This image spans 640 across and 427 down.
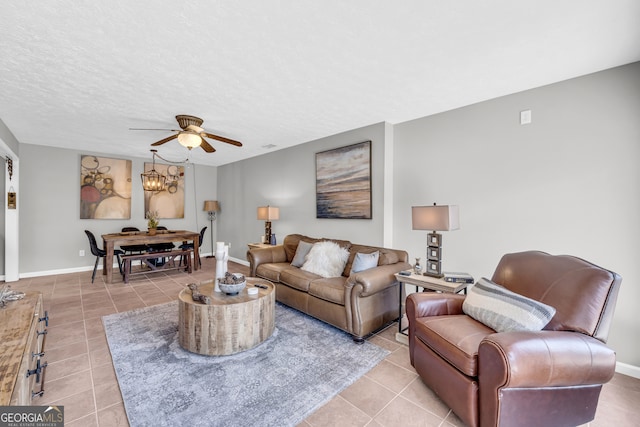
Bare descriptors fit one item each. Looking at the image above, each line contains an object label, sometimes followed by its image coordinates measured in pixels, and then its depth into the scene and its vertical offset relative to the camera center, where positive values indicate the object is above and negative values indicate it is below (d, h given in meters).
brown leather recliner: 1.41 -0.80
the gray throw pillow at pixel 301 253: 3.75 -0.57
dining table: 4.60 -0.48
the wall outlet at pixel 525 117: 2.66 +0.93
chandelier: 4.90 +0.54
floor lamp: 6.89 +0.09
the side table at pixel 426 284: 2.42 -0.66
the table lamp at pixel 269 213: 4.98 -0.01
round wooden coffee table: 2.33 -0.97
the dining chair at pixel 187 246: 5.57 -0.70
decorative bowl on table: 2.57 -0.68
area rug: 1.71 -1.25
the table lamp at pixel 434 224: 2.53 -0.11
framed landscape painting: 3.81 +0.45
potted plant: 5.18 -0.24
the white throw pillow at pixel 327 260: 3.31 -0.59
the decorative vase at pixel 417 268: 2.81 -0.59
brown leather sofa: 2.60 -0.85
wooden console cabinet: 1.20 -0.74
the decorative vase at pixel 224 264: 2.88 -0.55
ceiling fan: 3.27 +0.97
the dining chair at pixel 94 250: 4.61 -0.65
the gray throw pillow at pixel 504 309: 1.64 -0.63
